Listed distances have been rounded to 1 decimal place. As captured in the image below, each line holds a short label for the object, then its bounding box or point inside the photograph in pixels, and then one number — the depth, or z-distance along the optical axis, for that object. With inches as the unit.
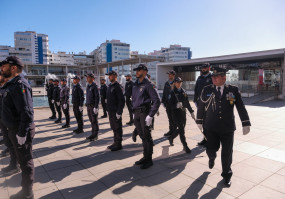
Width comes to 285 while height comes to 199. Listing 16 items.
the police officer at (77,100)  284.2
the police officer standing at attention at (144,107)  165.3
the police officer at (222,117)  135.0
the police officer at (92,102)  247.3
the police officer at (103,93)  401.2
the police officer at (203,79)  212.1
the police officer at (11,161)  159.6
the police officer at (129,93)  344.8
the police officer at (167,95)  243.0
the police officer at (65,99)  319.8
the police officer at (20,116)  117.0
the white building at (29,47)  4128.7
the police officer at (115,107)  212.2
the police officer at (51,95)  402.3
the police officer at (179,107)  196.5
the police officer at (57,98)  362.0
